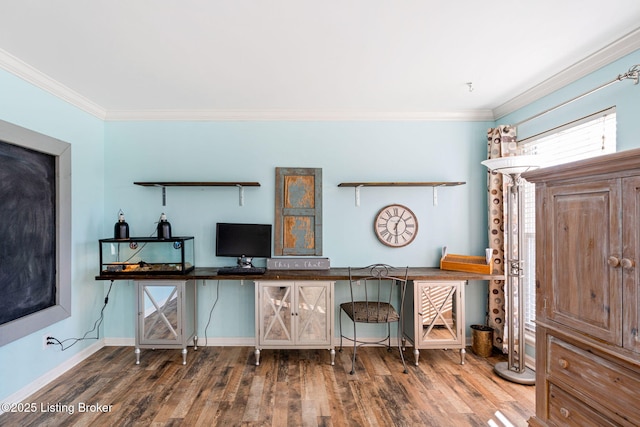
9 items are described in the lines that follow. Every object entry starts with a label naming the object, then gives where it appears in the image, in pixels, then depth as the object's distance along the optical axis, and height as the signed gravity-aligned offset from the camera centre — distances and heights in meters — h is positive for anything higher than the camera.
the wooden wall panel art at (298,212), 3.50 +0.04
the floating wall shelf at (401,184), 3.31 +0.33
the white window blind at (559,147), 2.30 +0.54
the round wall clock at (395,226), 3.53 -0.12
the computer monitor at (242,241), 3.35 -0.26
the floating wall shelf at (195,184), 3.28 +0.34
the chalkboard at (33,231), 2.37 -0.11
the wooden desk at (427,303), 3.05 -0.84
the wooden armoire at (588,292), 1.46 -0.40
